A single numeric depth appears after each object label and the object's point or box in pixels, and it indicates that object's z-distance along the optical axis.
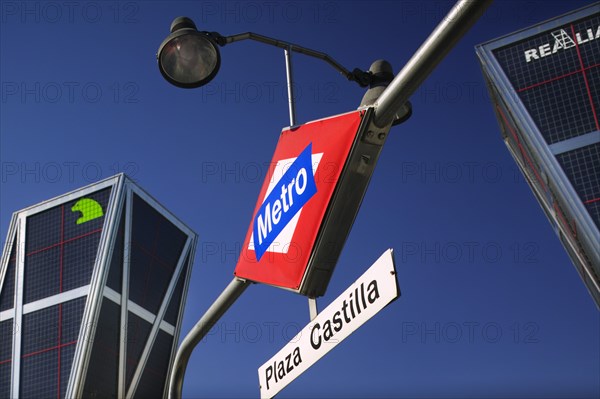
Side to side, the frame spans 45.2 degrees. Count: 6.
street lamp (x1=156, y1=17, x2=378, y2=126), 5.10
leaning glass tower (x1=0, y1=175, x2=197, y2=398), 57.12
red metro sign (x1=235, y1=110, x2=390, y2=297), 4.29
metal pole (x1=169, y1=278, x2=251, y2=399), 5.42
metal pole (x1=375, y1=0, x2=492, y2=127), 3.25
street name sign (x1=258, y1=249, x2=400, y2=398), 4.05
